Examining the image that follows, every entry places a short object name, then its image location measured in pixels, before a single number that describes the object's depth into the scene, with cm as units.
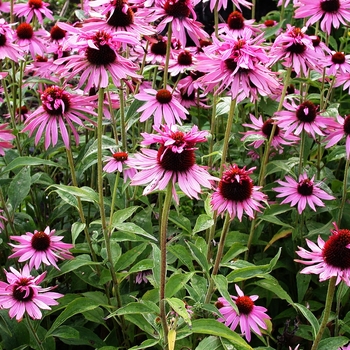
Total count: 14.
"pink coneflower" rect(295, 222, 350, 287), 145
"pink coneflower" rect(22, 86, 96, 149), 164
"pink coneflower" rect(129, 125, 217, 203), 127
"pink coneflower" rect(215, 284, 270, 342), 175
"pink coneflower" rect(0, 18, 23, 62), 207
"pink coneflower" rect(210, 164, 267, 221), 151
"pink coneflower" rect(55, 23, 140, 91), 147
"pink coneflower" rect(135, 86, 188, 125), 184
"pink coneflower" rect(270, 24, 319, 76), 203
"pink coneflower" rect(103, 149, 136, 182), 193
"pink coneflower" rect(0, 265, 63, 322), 159
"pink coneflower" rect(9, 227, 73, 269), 178
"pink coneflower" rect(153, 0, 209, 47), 186
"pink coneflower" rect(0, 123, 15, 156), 181
